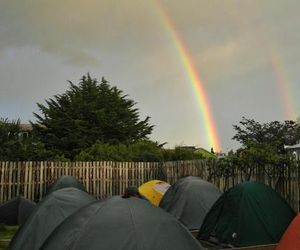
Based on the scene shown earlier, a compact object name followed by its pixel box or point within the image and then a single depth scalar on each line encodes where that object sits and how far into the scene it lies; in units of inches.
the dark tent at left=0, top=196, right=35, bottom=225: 349.1
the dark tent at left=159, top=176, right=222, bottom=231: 298.0
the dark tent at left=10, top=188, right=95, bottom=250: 194.9
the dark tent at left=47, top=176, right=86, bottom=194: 355.4
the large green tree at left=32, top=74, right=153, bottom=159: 976.1
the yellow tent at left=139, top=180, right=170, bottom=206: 367.2
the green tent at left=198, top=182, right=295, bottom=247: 222.3
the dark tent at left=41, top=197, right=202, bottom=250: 123.9
